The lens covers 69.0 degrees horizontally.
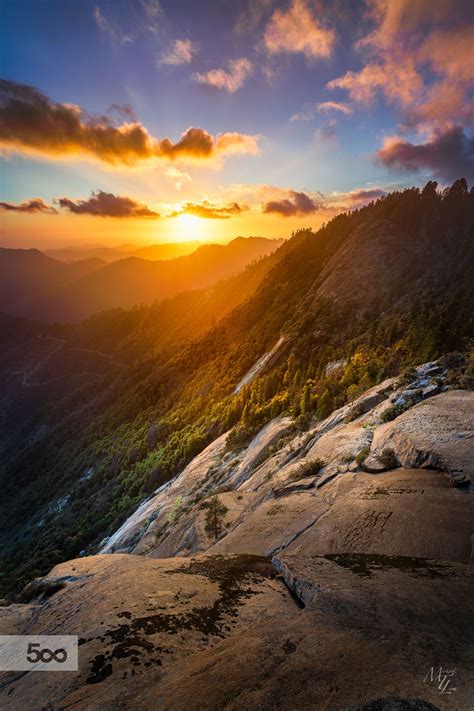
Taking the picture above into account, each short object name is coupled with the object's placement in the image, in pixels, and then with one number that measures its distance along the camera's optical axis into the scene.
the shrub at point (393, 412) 22.91
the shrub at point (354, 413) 27.37
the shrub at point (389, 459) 17.50
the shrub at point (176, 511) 36.00
